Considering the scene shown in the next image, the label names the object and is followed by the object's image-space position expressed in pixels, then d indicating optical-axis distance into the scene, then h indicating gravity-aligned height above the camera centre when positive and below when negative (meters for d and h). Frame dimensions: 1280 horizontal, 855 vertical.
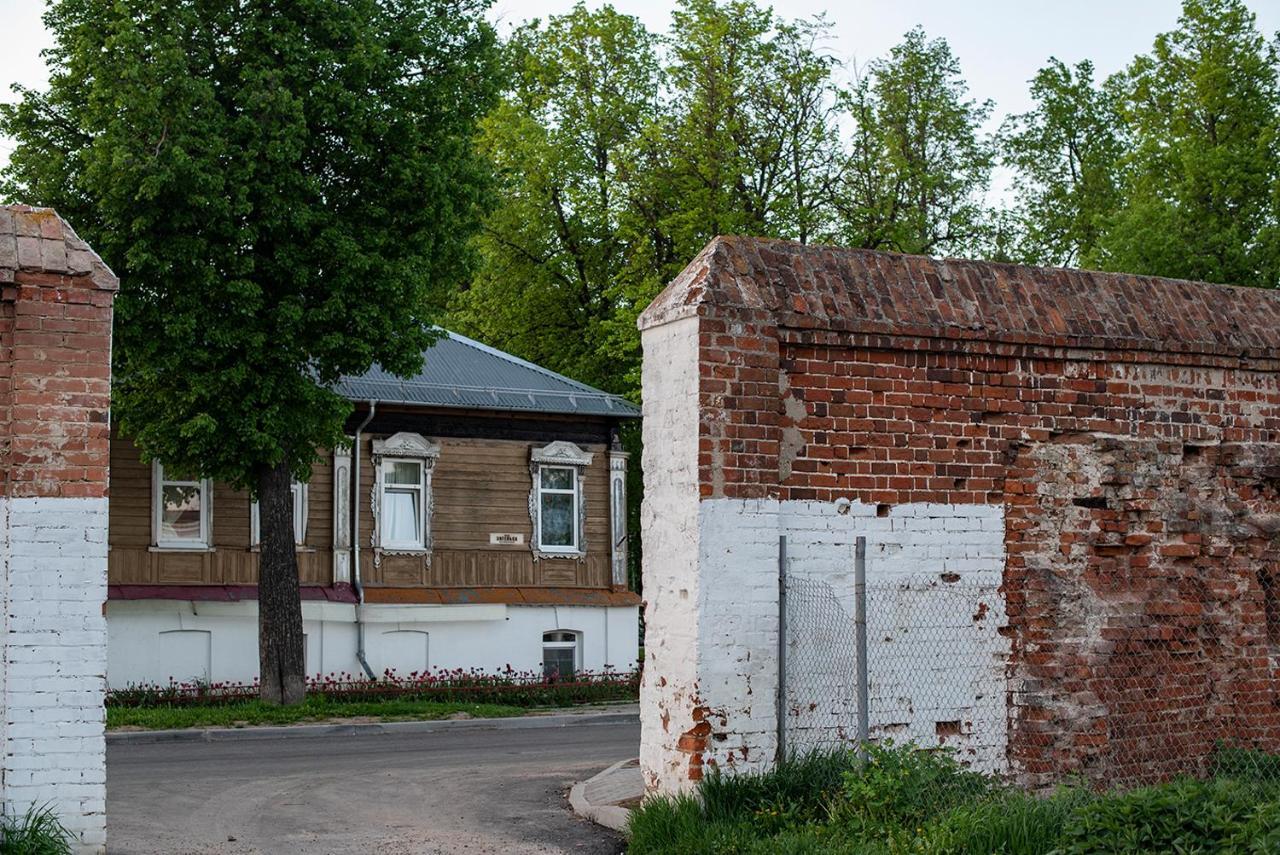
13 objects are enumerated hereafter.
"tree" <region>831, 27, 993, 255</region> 32.62 +8.01
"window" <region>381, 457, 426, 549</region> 26.50 +0.16
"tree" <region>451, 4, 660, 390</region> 32.69 +6.98
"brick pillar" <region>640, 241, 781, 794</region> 9.16 -0.21
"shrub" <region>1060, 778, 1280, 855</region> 6.79 -1.42
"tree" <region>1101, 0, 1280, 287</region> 30.61 +7.47
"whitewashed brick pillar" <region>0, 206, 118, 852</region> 8.48 -0.09
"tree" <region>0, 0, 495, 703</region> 18.53 +4.05
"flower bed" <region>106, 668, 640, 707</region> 22.53 -2.78
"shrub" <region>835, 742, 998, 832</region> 8.30 -1.59
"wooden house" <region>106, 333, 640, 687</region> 24.44 -0.48
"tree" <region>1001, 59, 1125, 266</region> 39.16 +9.46
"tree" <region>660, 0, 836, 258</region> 31.38 +8.32
